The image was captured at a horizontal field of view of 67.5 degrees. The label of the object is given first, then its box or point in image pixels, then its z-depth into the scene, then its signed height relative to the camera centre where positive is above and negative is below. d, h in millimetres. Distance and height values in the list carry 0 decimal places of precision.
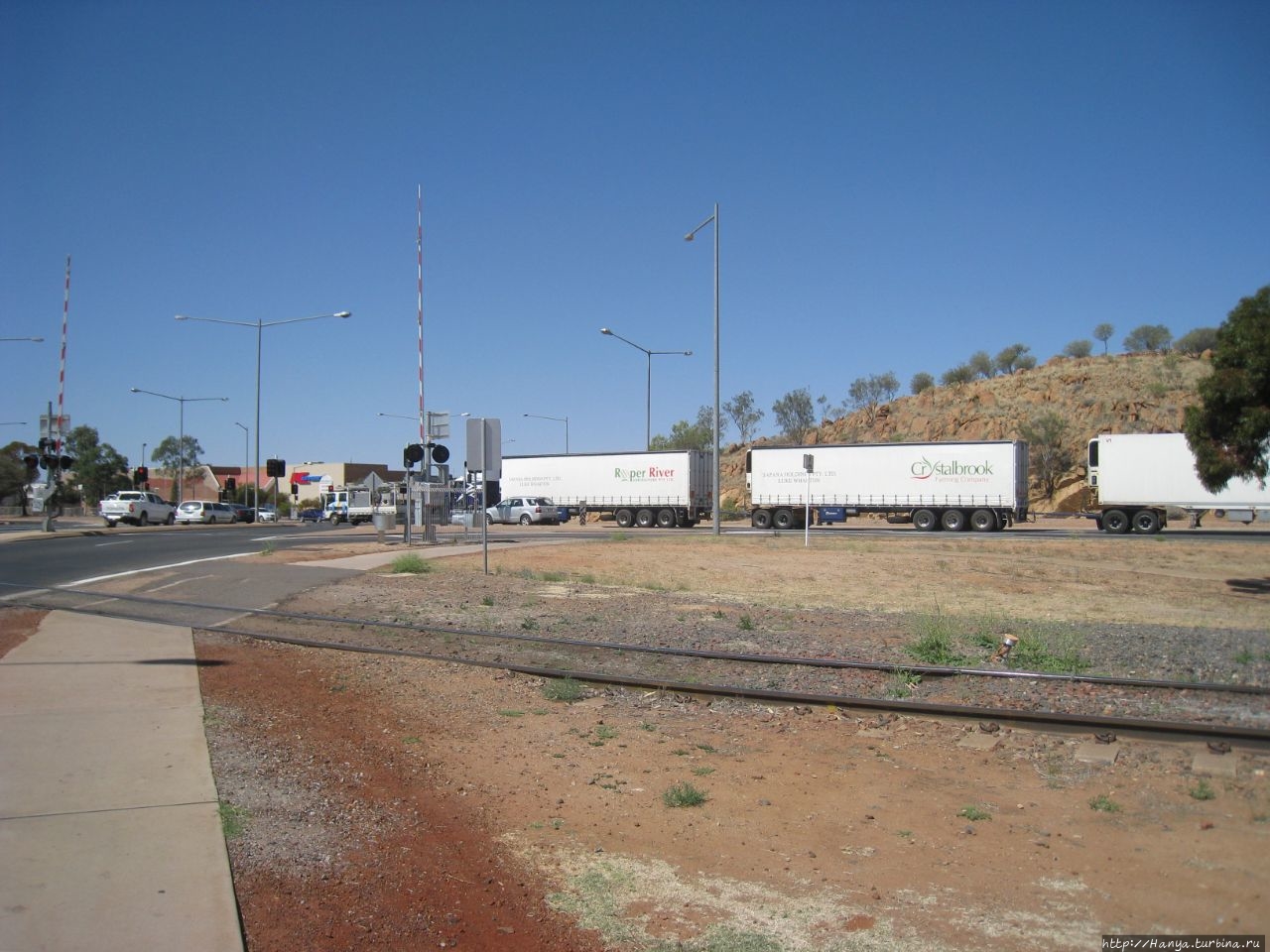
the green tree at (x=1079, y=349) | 92500 +14126
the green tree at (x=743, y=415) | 103812 +8747
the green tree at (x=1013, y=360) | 94625 +13381
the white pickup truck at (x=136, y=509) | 49688 -609
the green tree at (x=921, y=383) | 98844 +11611
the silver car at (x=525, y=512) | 52031 -867
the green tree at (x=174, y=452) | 134775 +6602
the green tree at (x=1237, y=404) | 18125 +1765
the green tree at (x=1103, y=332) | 93062 +15757
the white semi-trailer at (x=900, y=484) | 41656 +462
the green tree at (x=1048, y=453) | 67250 +2904
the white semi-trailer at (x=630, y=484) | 49844 +630
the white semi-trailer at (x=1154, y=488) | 37406 +197
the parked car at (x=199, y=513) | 56312 -890
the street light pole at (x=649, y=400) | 53375 +5460
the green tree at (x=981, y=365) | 96125 +13026
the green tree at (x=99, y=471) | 105819 +3057
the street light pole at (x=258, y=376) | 49719 +6517
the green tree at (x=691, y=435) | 91438 +5806
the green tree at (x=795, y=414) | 98750 +8516
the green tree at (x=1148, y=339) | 90000 +14643
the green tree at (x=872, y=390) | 96562 +10734
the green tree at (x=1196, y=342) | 85125 +13713
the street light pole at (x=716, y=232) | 34188 +9482
